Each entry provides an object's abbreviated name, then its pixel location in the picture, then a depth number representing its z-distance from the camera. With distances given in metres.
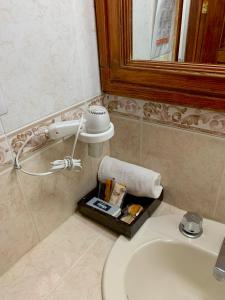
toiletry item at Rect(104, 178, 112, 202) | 0.84
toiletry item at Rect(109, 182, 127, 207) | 0.80
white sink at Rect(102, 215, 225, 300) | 0.69
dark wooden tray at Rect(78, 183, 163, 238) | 0.73
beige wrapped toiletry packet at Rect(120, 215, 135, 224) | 0.74
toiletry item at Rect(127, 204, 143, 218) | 0.77
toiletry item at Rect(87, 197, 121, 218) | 0.76
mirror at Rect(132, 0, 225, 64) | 0.59
